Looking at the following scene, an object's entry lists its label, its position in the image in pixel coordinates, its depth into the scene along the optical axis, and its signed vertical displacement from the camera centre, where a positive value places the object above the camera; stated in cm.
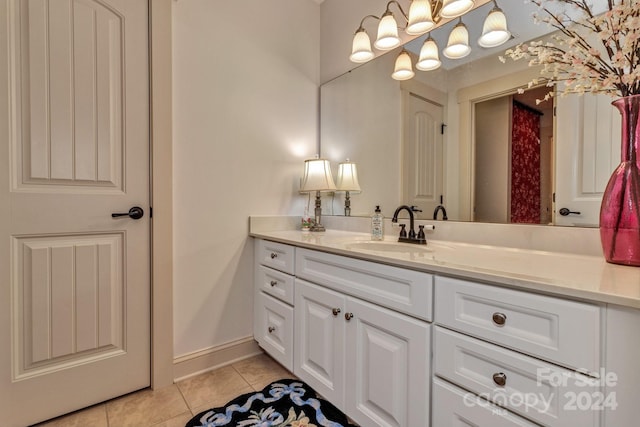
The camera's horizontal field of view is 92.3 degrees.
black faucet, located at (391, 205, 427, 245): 149 -12
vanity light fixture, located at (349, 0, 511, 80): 135 +93
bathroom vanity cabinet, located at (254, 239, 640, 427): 64 -38
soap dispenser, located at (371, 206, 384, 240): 167 -8
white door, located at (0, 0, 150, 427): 129 +3
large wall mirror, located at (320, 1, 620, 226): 113 +33
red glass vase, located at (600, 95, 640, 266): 85 +4
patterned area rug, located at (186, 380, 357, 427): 134 -92
